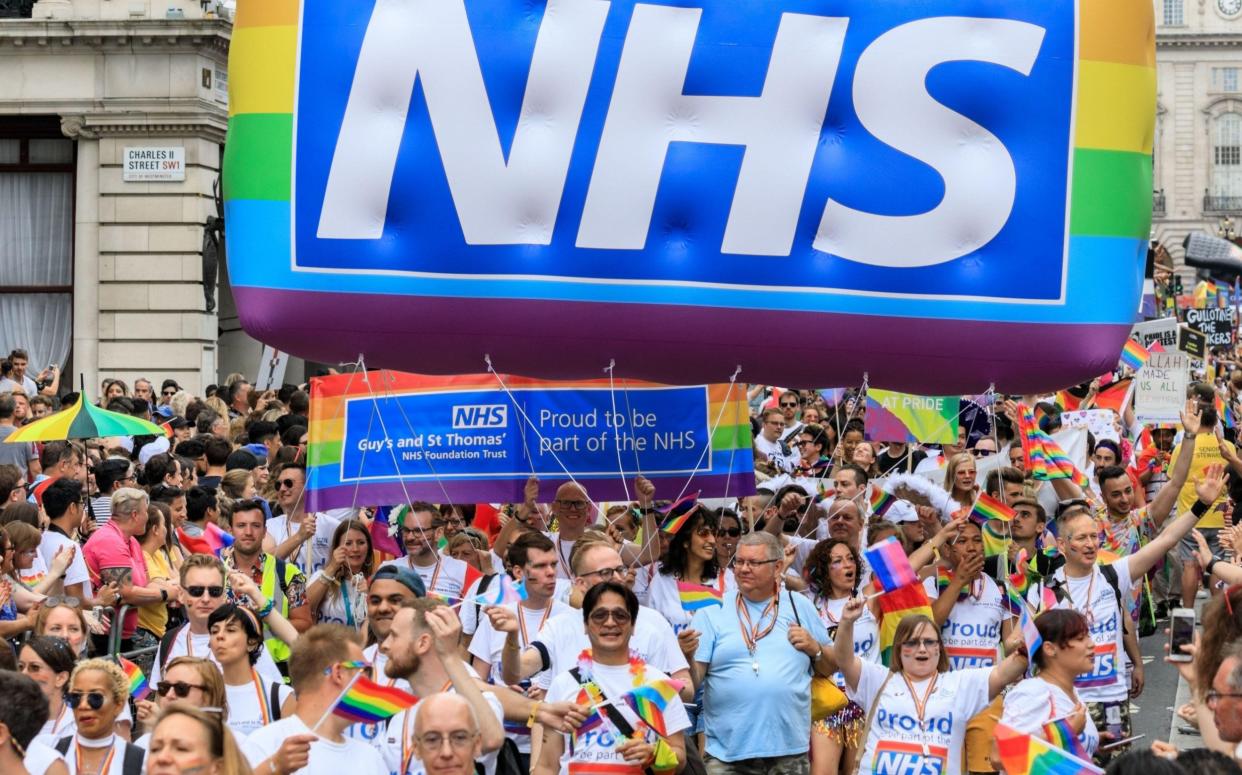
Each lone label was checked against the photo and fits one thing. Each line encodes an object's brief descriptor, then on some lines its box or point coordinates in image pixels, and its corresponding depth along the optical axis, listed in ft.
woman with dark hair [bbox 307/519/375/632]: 70.23
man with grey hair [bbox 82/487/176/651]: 71.67
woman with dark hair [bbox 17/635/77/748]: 52.19
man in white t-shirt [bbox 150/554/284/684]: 59.06
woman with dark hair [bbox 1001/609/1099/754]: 54.60
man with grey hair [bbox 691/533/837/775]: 60.64
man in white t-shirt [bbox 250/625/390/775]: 45.70
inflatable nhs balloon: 62.23
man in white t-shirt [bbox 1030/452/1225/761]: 67.67
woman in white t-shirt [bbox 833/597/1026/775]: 56.71
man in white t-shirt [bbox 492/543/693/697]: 56.80
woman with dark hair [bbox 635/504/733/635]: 67.10
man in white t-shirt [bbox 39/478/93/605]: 69.00
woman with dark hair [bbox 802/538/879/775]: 64.64
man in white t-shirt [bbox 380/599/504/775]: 48.96
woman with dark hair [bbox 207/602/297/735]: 53.52
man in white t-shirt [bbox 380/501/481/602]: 69.87
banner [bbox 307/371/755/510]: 70.79
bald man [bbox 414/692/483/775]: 44.42
